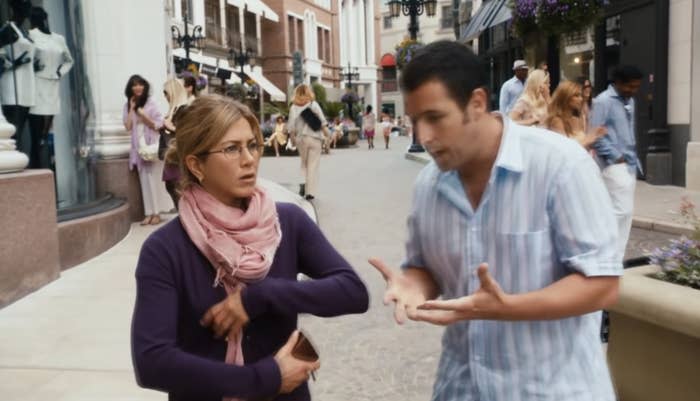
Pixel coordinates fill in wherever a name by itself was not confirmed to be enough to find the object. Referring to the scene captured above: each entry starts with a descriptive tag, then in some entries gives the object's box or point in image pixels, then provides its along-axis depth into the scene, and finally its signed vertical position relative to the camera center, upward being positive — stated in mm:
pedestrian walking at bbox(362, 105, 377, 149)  35922 -574
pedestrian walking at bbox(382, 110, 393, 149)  35869 -736
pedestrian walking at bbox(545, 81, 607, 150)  6535 -37
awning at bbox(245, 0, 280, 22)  47938 +6806
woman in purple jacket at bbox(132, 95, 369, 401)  1885 -424
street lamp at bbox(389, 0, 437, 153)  21984 +2998
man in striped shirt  1815 -315
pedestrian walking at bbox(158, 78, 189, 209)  9344 -99
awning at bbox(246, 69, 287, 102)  48531 +1840
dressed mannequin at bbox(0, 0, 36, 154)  7539 +517
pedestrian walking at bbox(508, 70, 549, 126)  8219 +72
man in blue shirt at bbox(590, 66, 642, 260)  6559 -306
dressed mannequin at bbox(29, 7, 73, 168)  8156 +482
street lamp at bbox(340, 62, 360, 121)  47750 +2671
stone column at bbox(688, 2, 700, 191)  12234 +19
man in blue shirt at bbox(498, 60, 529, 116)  11141 +324
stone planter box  3293 -1044
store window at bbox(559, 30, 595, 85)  16891 +1138
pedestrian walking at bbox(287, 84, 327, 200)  12594 -240
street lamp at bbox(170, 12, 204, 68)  28162 +3006
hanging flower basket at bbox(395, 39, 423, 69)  24327 +2068
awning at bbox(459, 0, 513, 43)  19412 +2539
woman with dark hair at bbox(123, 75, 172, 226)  9711 -155
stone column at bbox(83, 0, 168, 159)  9984 +849
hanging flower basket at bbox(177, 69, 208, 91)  10656 +724
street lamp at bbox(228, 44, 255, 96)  39153 +3090
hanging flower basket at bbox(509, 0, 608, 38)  11758 +1432
